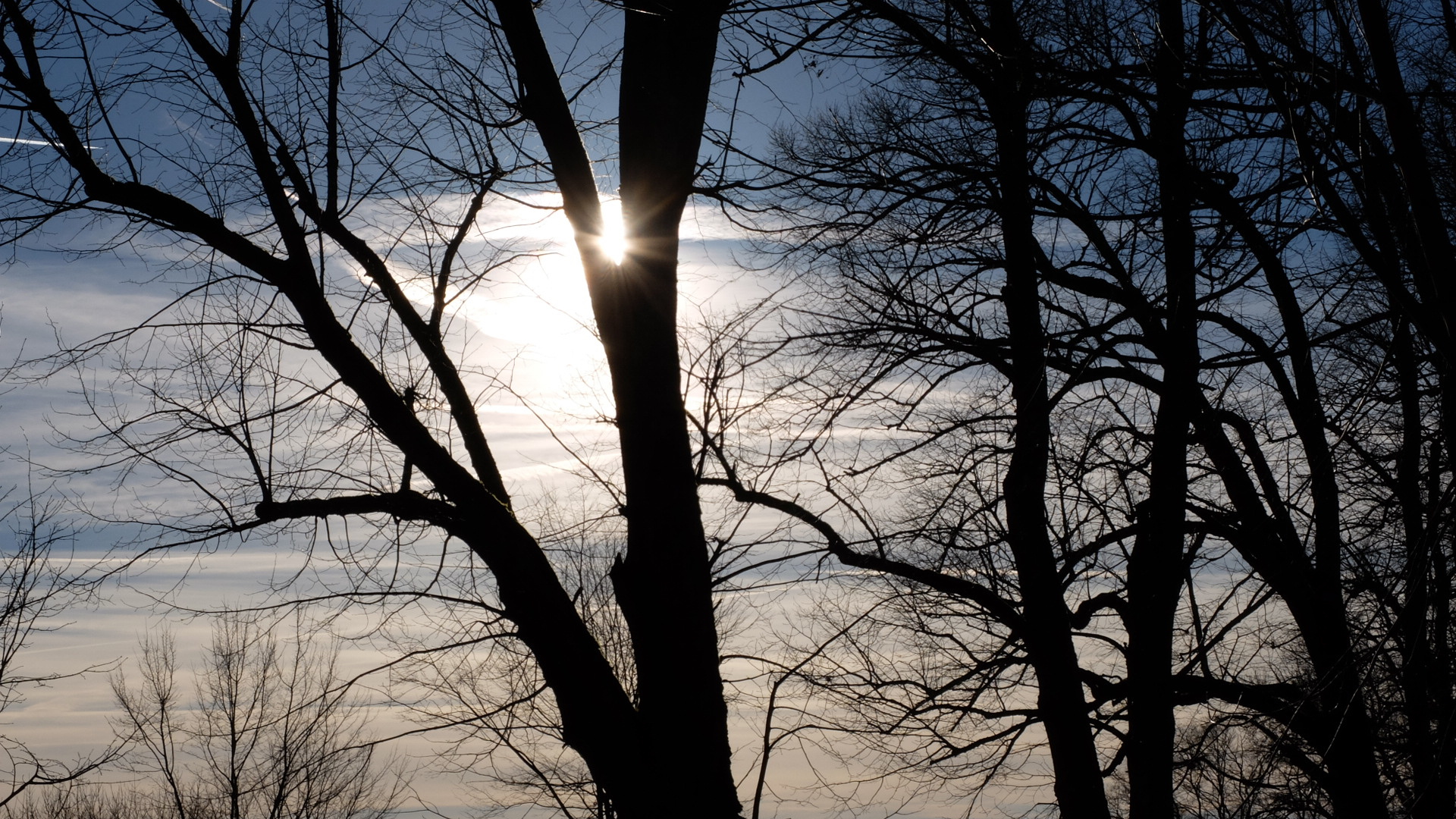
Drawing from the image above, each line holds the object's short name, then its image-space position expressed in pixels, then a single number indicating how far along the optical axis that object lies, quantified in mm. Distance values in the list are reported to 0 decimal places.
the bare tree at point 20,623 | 12797
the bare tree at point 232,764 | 23370
